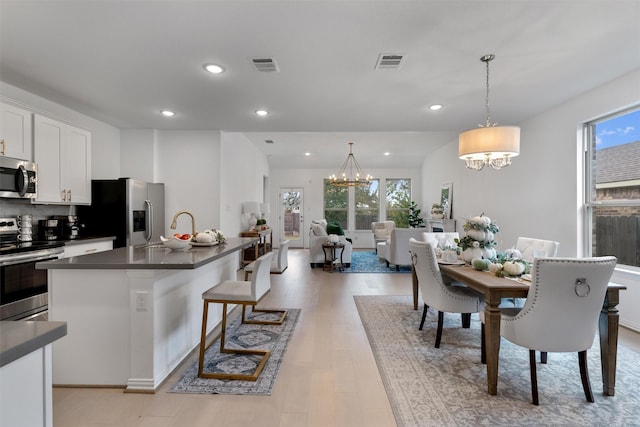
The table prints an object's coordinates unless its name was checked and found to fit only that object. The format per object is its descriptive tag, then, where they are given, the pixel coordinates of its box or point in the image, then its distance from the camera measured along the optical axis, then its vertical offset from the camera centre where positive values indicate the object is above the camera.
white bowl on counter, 2.73 -0.31
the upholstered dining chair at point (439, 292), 2.73 -0.76
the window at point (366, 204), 10.52 +0.22
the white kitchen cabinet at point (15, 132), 3.03 +0.79
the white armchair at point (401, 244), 6.29 -0.70
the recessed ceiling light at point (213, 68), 2.90 +1.37
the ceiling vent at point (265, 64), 2.79 +1.38
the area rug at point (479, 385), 1.88 -1.27
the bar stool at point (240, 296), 2.30 -0.68
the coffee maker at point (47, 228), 3.68 -0.24
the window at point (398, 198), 10.44 +0.43
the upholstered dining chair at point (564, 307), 1.87 -0.61
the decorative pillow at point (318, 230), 6.81 -0.45
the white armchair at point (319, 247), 6.68 -0.82
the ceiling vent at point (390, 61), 2.69 +1.37
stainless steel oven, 2.71 -0.65
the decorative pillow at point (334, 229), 6.95 -0.43
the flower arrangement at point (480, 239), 2.87 -0.27
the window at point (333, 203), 10.59 +0.25
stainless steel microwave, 3.02 +0.32
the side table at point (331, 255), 6.42 -0.97
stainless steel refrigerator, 4.36 -0.04
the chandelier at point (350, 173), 8.00 +1.33
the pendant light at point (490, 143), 2.77 +0.64
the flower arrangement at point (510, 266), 2.35 -0.44
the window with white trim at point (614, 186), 3.30 +0.30
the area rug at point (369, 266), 6.41 -1.27
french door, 10.52 -0.04
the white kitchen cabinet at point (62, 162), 3.46 +0.58
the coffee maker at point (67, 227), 3.89 -0.23
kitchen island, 2.12 -0.78
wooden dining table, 2.07 -0.80
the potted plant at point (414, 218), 9.35 -0.24
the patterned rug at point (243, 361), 2.17 -1.27
